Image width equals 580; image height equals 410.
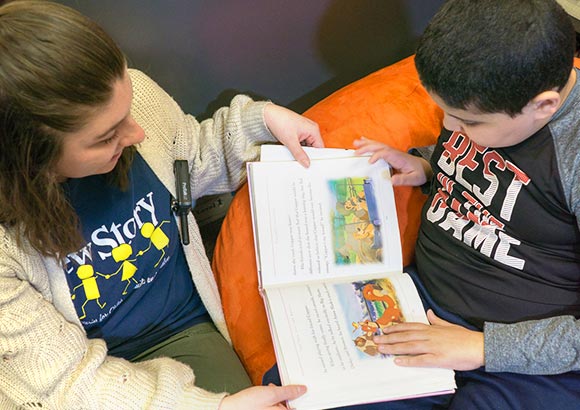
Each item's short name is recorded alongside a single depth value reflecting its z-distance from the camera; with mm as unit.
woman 706
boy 766
